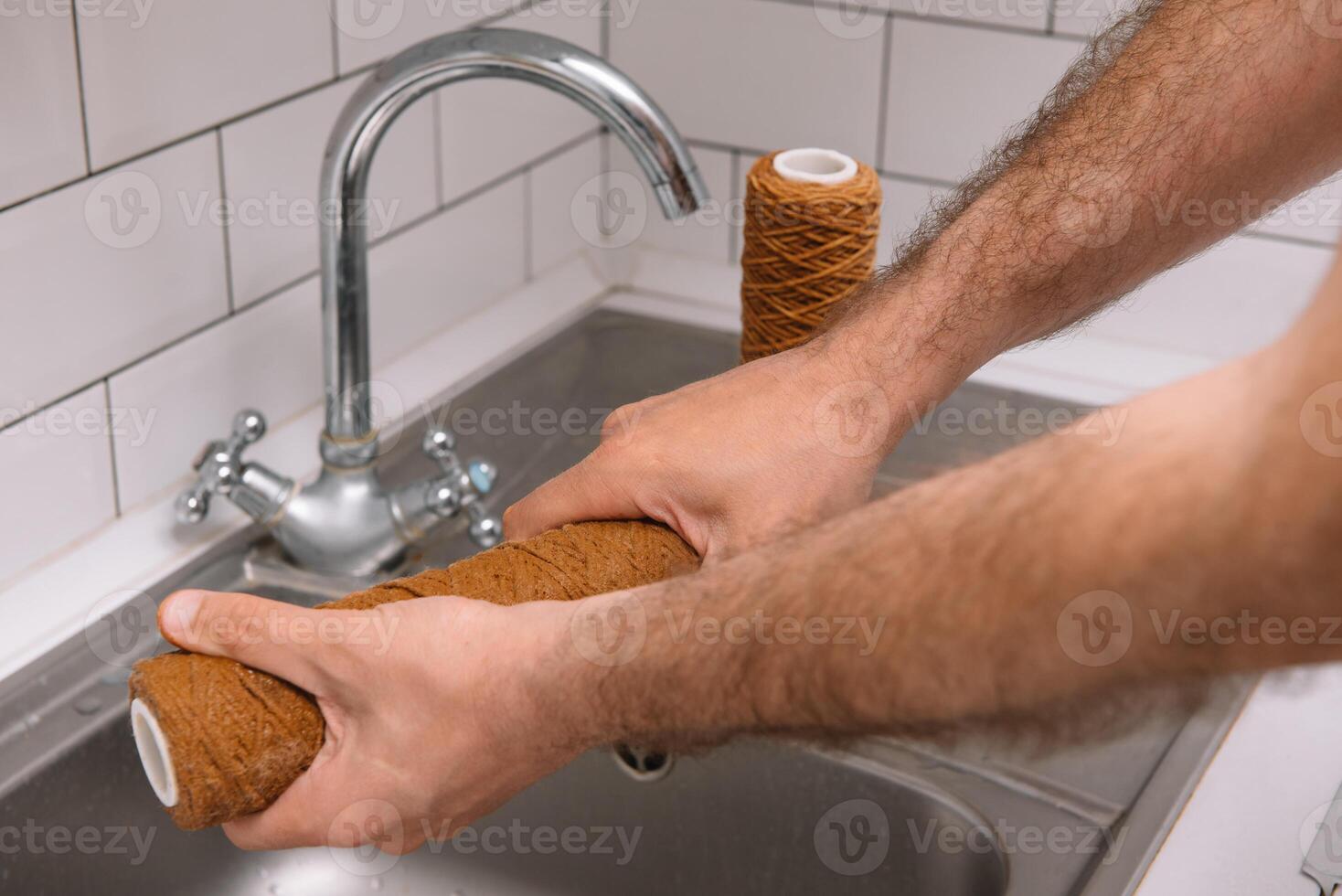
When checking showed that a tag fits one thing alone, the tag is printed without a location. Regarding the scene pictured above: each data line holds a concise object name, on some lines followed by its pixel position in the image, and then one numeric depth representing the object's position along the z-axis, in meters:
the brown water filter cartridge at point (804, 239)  0.78
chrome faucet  0.71
